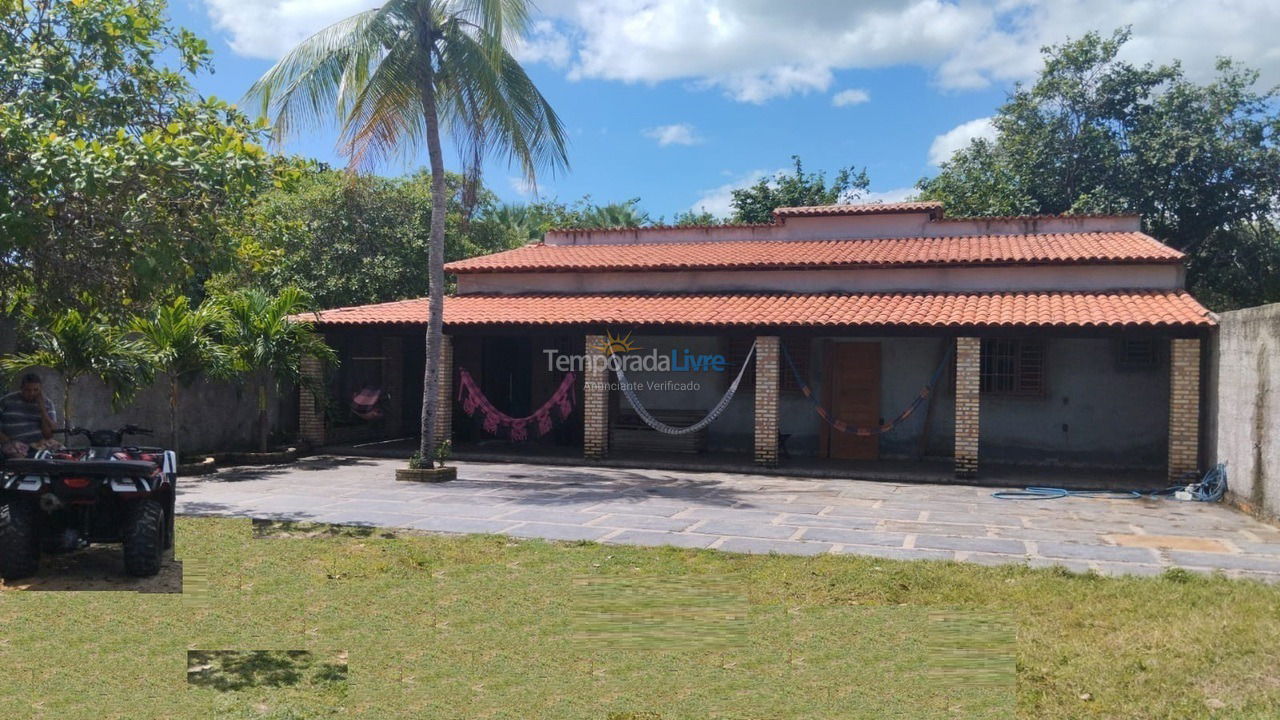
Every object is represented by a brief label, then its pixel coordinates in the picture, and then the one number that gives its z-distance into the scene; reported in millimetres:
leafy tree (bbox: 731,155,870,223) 31359
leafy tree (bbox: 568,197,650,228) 36688
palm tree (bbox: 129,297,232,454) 12867
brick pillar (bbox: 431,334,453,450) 16188
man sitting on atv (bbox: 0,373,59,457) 7926
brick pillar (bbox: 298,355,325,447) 16391
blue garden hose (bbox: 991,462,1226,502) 11523
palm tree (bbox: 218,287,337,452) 14289
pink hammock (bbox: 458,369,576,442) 15894
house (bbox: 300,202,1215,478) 14109
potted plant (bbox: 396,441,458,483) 12648
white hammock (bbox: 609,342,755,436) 14766
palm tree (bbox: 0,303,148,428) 11453
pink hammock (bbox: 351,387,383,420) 16766
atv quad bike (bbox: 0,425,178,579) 6090
